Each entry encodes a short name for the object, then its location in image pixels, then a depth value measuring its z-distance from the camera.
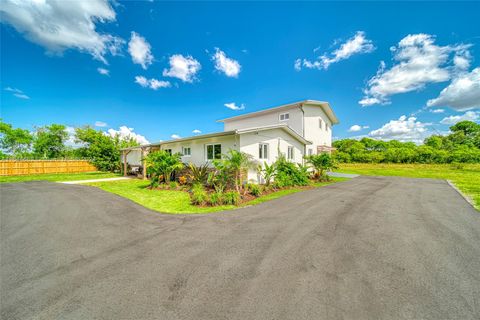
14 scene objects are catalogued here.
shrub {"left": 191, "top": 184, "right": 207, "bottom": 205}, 7.24
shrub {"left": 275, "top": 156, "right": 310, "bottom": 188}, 11.19
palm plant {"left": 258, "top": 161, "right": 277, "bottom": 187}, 10.53
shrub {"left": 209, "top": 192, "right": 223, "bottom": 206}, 7.18
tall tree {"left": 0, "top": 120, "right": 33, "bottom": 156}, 31.45
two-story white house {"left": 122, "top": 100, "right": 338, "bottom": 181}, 10.90
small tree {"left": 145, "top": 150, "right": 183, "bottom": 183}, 11.31
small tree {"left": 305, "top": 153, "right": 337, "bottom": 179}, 13.33
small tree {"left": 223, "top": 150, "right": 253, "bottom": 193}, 9.06
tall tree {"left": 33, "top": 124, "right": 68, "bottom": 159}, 32.91
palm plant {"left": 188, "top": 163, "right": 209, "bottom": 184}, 10.60
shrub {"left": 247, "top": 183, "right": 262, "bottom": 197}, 8.91
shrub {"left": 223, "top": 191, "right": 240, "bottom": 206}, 7.34
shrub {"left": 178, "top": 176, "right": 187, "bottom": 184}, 11.74
